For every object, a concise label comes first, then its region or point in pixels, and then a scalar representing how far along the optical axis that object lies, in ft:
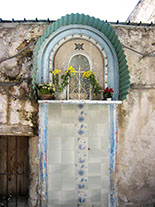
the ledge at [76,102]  9.60
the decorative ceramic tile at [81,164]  10.39
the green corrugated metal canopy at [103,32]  9.77
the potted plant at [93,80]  10.22
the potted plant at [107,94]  10.12
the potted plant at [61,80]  10.07
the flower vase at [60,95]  10.67
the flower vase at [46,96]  9.70
